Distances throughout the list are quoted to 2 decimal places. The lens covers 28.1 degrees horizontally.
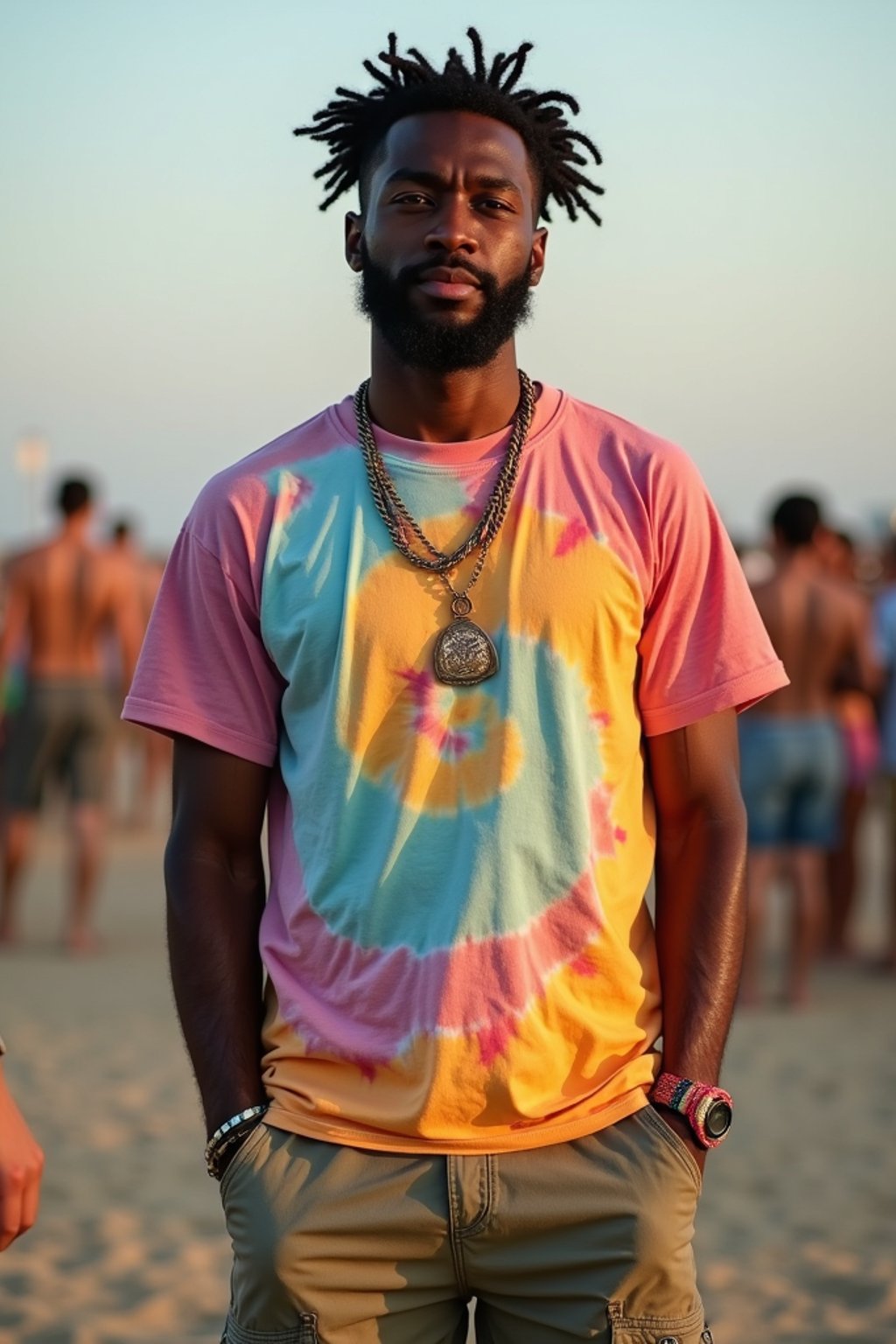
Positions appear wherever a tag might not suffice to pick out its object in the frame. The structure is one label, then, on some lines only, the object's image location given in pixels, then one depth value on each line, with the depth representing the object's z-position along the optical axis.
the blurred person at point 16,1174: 2.28
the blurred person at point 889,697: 9.40
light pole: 35.19
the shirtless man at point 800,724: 8.43
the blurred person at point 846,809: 10.06
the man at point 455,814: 2.48
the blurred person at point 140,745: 12.51
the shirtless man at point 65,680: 9.95
